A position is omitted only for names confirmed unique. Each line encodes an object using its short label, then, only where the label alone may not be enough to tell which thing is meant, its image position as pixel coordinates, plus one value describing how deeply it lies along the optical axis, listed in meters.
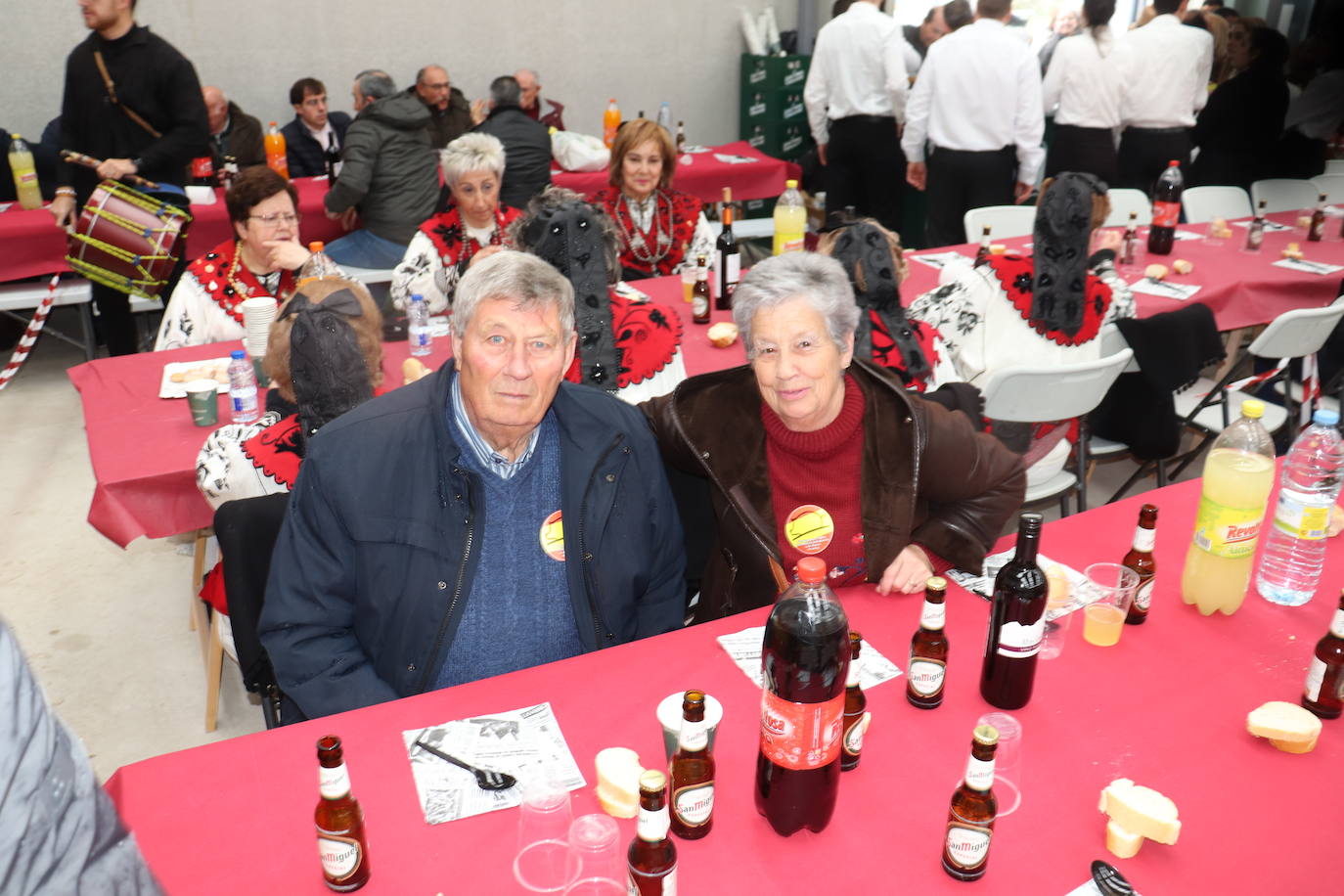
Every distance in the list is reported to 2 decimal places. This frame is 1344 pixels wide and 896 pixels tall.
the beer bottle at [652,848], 1.07
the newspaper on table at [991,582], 1.80
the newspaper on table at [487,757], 1.35
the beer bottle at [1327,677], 1.50
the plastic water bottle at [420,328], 3.21
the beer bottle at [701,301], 3.54
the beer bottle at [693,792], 1.26
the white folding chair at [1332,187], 6.31
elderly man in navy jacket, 1.76
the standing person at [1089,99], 5.98
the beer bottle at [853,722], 1.39
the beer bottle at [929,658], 1.52
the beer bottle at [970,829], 1.21
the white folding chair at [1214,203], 5.54
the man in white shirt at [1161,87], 5.98
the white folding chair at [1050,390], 2.89
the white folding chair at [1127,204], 5.38
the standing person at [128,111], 4.64
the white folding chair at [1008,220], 5.20
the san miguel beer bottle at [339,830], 1.17
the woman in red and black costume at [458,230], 3.86
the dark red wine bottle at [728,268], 3.74
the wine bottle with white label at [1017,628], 1.44
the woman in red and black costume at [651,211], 4.27
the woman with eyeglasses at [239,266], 3.35
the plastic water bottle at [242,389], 2.64
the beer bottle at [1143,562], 1.72
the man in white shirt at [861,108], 6.73
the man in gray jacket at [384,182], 5.02
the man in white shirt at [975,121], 5.82
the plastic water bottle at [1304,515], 1.73
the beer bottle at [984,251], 3.34
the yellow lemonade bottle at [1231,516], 1.69
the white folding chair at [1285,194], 5.67
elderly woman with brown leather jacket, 1.93
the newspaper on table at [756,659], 1.62
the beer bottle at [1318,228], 4.75
